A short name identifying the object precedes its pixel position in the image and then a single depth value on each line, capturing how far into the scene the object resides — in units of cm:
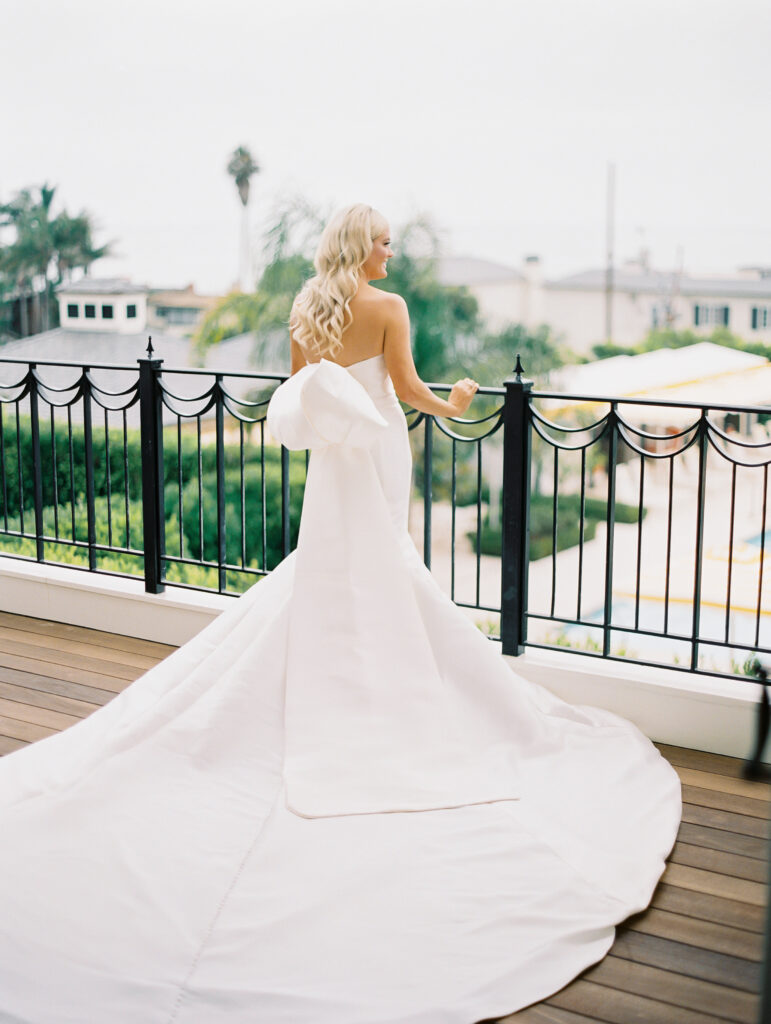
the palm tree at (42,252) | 2353
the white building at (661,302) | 2616
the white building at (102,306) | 2358
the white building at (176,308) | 2428
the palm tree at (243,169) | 2948
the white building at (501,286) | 2221
